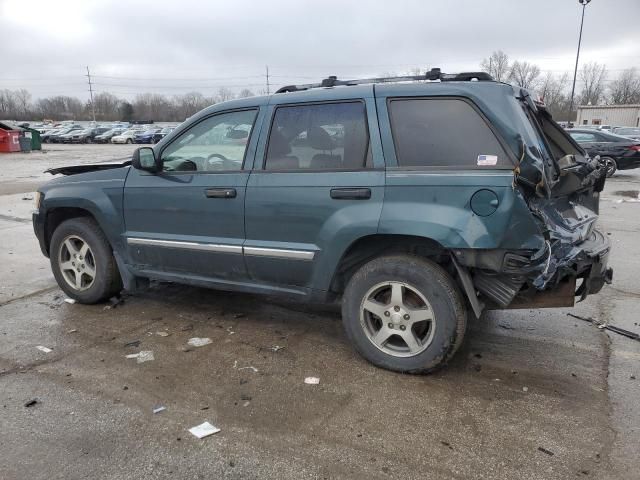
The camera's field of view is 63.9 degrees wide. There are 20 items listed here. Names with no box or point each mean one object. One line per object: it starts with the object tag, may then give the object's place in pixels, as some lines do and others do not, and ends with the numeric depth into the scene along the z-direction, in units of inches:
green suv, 127.3
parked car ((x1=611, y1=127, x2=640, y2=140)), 1164.9
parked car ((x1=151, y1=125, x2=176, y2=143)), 1816.4
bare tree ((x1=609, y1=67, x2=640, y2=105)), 3295.0
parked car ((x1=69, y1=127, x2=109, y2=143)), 2015.3
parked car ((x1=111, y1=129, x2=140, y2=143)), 1952.5
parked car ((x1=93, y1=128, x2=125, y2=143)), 2009.1
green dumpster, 1453.0
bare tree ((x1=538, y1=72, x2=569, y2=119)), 2546.3
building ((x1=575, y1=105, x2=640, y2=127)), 2292.1
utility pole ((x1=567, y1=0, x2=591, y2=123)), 1413.6
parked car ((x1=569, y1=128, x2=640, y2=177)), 685.9
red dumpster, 1309.1
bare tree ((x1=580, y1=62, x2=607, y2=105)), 3506.4
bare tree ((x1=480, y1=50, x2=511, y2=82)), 2304.9
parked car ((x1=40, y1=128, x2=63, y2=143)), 2050.9
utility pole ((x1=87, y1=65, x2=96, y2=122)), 3954.2
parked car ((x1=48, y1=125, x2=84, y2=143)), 2027.6
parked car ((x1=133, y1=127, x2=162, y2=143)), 1941.4
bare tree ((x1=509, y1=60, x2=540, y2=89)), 2590.1
